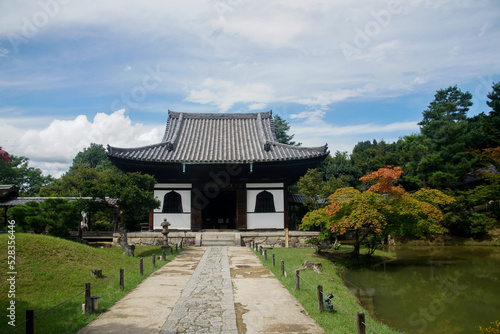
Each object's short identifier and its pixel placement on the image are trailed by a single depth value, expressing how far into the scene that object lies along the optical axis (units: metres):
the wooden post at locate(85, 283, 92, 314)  6.83
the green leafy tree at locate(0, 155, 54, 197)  40.86
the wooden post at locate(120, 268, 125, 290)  8.71
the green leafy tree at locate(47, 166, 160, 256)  15.10
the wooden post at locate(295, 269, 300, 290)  8.84
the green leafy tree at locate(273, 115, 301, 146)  51.62
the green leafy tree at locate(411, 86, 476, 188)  27.19
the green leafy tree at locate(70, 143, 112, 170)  51.35
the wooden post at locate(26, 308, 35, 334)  5.00
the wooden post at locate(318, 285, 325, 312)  7.05
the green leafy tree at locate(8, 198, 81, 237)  14.34
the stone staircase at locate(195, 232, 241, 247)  19.30
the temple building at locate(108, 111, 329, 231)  19.86
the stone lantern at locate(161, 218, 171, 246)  17.23
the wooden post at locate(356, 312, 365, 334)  5.18
